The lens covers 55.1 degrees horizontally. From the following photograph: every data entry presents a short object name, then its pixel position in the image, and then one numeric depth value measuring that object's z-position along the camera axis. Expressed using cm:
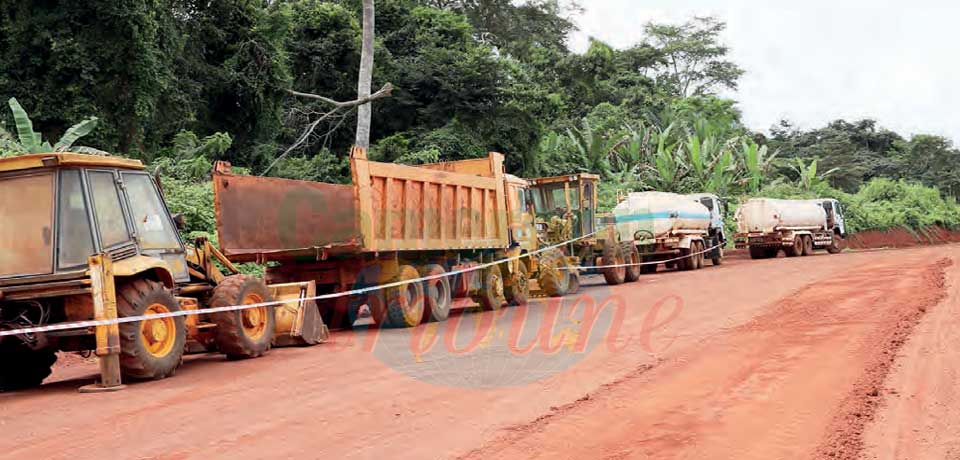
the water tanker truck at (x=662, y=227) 2727
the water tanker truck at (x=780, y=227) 3244
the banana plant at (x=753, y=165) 3931
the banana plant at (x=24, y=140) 1652
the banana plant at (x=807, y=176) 4334
